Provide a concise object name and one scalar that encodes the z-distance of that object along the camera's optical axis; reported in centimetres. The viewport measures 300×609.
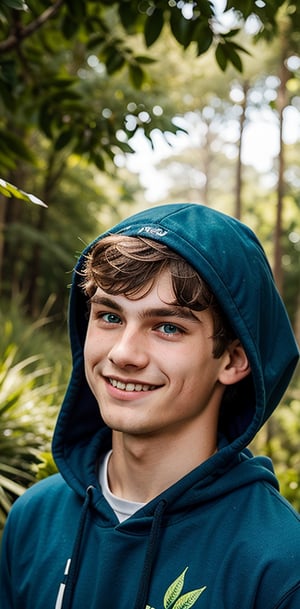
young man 184
